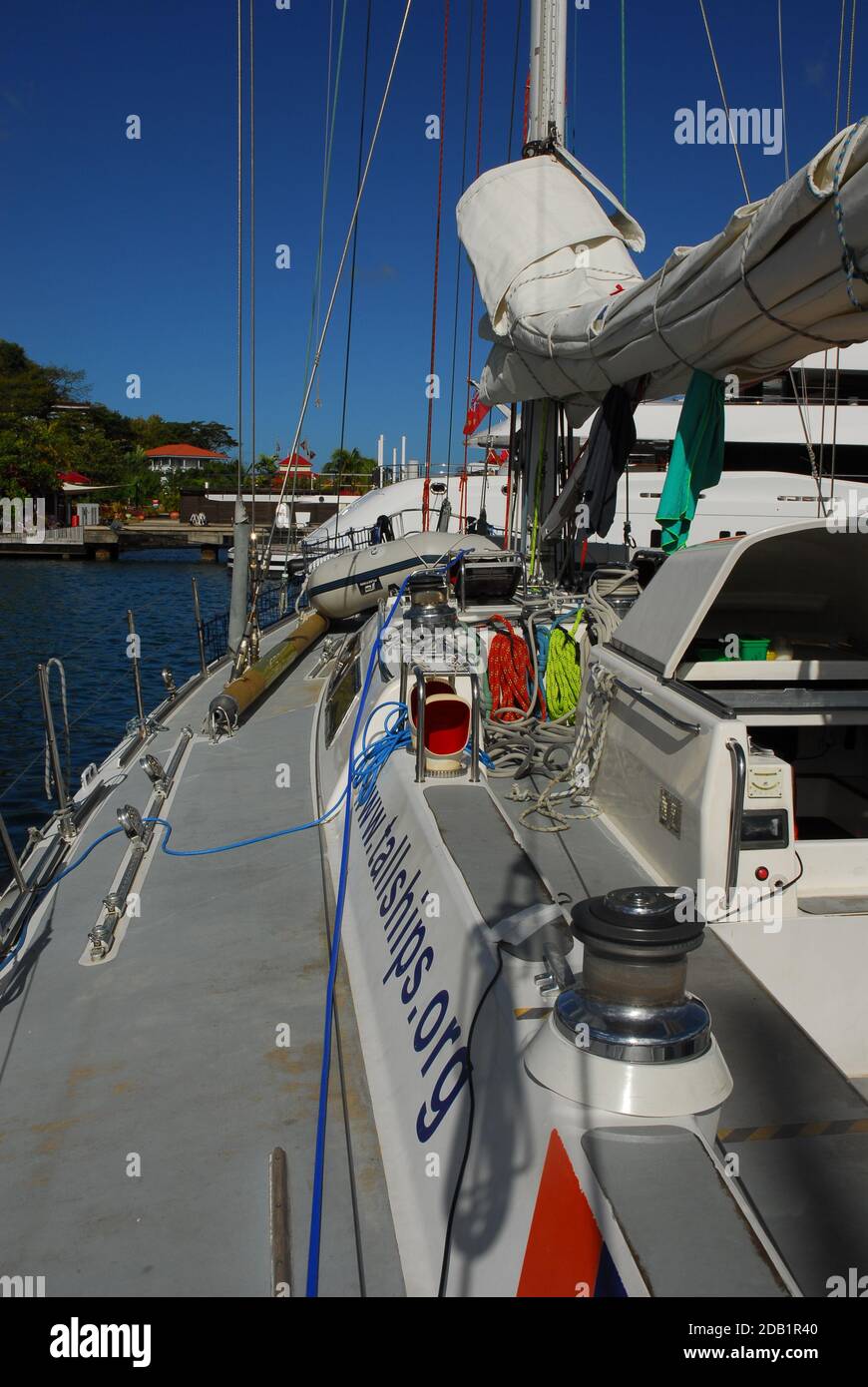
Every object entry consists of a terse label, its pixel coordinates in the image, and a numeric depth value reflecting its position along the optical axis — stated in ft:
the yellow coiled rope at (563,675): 18.25
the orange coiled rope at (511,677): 19.10
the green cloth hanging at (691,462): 17.81
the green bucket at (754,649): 15.16
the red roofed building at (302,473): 208.42
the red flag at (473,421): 54.53
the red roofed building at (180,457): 260.42
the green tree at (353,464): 263.74
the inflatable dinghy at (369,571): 34.81
